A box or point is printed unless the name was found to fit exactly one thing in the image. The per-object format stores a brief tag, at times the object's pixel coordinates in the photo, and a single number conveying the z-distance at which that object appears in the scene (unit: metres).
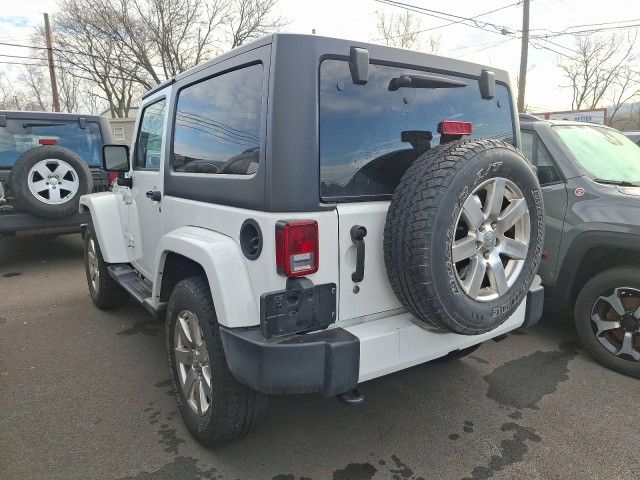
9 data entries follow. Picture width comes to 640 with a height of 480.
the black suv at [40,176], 5.59
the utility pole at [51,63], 23.38
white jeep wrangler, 1.94
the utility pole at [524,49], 16.47
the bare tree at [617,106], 42.47
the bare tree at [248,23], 26.44
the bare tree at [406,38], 22.20
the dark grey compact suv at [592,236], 3.21
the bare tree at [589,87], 38.63
